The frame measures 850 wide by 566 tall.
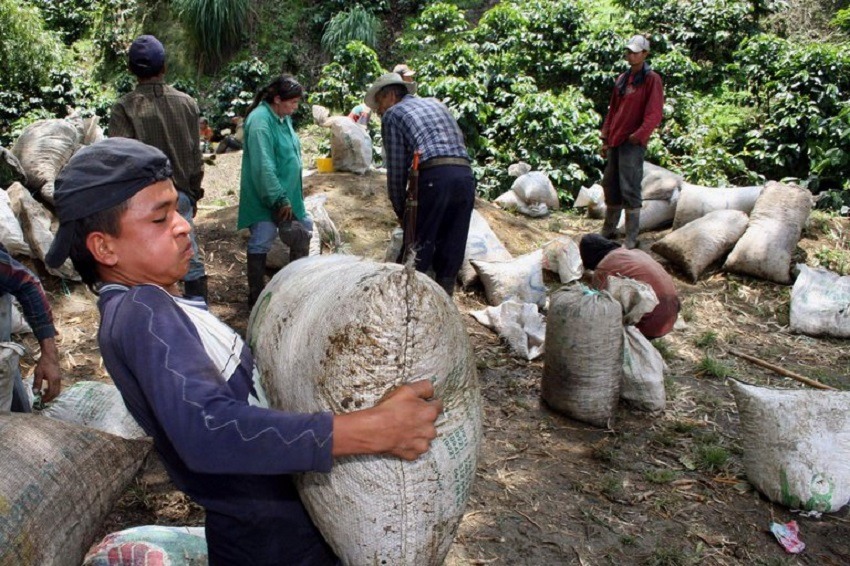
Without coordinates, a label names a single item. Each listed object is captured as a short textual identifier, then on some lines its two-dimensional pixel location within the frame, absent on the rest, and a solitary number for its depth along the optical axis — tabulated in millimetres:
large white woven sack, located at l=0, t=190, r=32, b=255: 4145
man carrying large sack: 1062
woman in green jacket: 4316
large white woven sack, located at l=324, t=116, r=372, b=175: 7184
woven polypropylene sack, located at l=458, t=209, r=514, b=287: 5484
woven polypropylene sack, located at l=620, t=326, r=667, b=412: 3762
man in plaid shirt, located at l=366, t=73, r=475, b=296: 4176
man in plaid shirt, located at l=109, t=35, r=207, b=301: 3738
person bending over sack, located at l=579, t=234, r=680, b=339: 3984
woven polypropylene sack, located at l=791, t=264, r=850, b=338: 5047
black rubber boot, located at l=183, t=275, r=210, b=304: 4230
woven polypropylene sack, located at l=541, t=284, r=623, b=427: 3461
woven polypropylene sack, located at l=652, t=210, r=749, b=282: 5977
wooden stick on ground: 4104
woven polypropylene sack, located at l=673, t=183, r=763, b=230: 6680
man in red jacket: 6094
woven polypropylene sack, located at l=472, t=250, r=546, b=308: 5168
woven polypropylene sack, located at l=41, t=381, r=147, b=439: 2693
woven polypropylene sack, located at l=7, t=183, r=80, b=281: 4480
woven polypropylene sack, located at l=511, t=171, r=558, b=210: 7809
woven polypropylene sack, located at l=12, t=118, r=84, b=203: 4883
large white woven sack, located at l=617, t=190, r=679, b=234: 7195
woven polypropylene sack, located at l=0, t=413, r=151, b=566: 1455
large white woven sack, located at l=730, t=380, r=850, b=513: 2936
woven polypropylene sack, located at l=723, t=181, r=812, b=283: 5852
